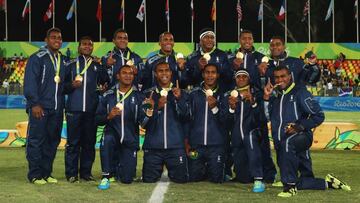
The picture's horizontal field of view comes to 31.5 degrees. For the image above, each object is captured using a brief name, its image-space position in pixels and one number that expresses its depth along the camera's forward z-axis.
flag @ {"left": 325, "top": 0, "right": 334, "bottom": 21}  40.45
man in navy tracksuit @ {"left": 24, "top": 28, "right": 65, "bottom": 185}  8.70
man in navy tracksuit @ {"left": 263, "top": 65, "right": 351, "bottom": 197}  7.82
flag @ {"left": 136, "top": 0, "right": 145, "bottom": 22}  40.69
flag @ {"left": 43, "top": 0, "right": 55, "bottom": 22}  40.44
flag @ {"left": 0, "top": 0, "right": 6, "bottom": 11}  42.16
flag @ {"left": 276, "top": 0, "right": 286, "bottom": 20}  39.78
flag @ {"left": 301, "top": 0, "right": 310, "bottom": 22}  39.53
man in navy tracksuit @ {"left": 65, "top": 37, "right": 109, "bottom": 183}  9.04
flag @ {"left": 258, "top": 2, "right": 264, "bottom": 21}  41.59
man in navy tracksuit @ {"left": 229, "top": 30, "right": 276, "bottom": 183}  8.94
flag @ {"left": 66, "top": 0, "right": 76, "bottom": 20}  40.98
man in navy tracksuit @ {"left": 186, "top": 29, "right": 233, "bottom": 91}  9.38
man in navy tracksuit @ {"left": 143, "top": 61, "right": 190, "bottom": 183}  8.93
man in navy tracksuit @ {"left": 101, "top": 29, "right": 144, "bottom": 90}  9.59
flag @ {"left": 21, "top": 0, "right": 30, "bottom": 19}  41.09
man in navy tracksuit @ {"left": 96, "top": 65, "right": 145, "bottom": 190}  8.84
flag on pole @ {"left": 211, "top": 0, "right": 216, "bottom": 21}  42.03
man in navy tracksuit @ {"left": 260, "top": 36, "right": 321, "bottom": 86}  8.62
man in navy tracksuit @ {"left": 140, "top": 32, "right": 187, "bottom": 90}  9.59
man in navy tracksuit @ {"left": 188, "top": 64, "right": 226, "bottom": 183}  8.94
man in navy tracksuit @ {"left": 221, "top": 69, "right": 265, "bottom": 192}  8.62
